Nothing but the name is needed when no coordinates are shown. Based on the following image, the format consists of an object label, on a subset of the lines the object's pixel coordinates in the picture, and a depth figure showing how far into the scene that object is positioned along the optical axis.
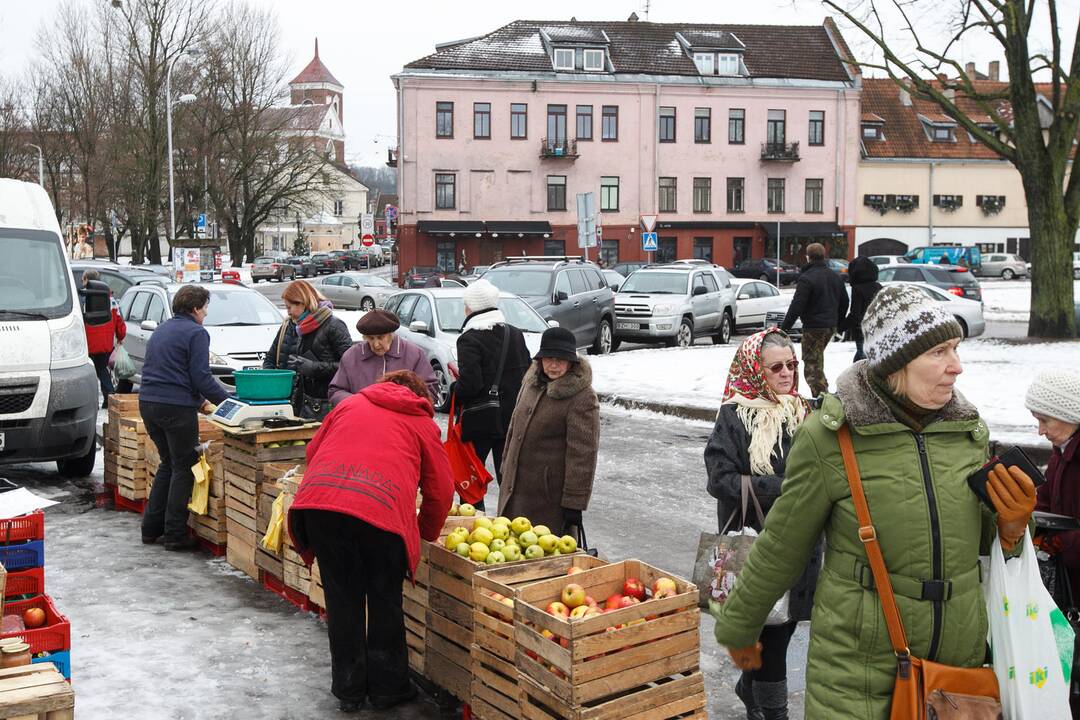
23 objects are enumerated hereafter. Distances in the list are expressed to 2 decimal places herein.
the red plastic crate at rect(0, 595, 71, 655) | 4.81
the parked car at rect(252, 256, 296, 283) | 67.00
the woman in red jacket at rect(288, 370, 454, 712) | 5.22
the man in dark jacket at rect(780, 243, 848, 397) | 14.51
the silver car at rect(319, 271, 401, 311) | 41.13
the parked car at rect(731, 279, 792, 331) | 26.95
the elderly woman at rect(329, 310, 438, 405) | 8.02
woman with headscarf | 5.38
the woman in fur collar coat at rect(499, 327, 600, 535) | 6.41
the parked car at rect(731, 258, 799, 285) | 55.34
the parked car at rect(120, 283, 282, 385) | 14.67
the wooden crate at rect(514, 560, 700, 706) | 4.48
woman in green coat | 3.11
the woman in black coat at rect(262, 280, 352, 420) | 9.16
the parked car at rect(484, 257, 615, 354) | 21.27
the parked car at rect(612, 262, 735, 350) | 23.91
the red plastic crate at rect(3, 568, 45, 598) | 5.29
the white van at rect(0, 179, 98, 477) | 10.02
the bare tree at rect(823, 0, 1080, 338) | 20.77
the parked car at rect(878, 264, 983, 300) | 30.68
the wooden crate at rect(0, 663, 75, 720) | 3.48
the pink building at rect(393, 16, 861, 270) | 56.12
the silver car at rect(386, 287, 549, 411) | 15.95
